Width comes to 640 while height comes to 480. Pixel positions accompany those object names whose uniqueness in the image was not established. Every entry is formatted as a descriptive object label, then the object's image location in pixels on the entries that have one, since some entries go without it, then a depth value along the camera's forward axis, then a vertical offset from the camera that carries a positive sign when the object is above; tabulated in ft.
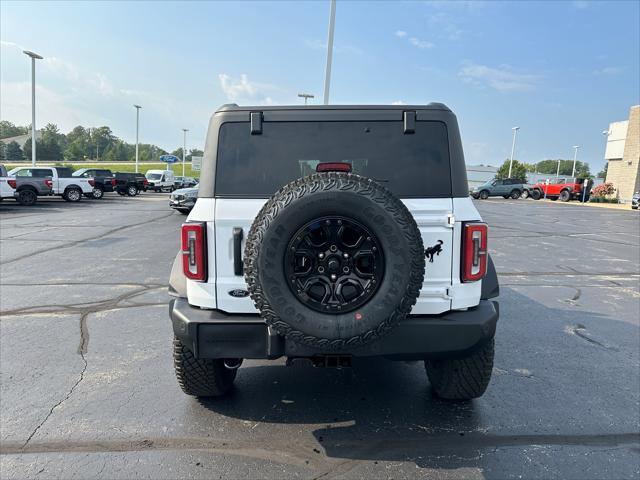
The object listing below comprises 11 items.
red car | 129.90 +1.60
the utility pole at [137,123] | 181.98 +19.59
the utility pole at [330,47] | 48.08 +15.02
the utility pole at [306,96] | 83.41 +16.23
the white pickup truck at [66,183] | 73.72 -3.08
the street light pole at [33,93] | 99.02 +16.24
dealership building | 122.62 +12.67
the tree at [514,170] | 280.10 +15.58
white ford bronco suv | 7.84 -1.29
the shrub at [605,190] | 131.54 +2.36
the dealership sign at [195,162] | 150.08 +4.09
